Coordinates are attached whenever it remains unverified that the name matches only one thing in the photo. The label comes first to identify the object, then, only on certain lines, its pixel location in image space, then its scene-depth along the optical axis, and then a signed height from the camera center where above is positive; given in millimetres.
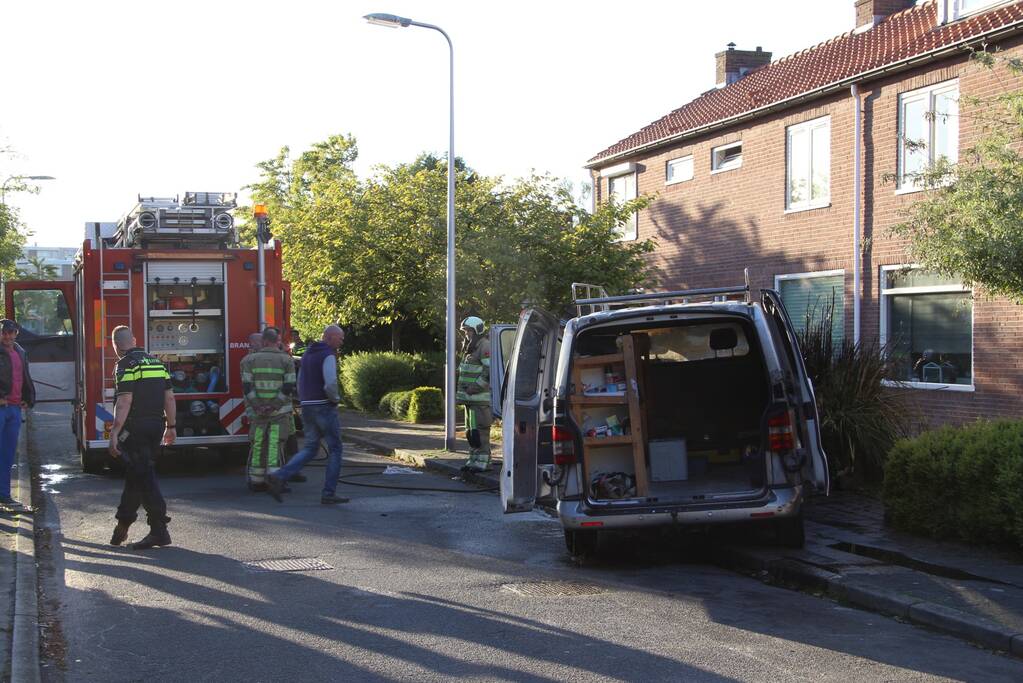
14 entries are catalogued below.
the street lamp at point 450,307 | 15781 +293
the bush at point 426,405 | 21875 -1495
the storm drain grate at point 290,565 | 8188 -1743
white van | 7867 -708
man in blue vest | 11484 -840
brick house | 15883 +2532
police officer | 9016 -832
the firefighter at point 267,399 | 12234 -774
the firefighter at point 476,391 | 12945 -728
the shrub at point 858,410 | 10789 -812
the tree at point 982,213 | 9188 +961
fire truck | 13352 +263
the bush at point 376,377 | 25047 -1098
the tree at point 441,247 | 18688 +1384
